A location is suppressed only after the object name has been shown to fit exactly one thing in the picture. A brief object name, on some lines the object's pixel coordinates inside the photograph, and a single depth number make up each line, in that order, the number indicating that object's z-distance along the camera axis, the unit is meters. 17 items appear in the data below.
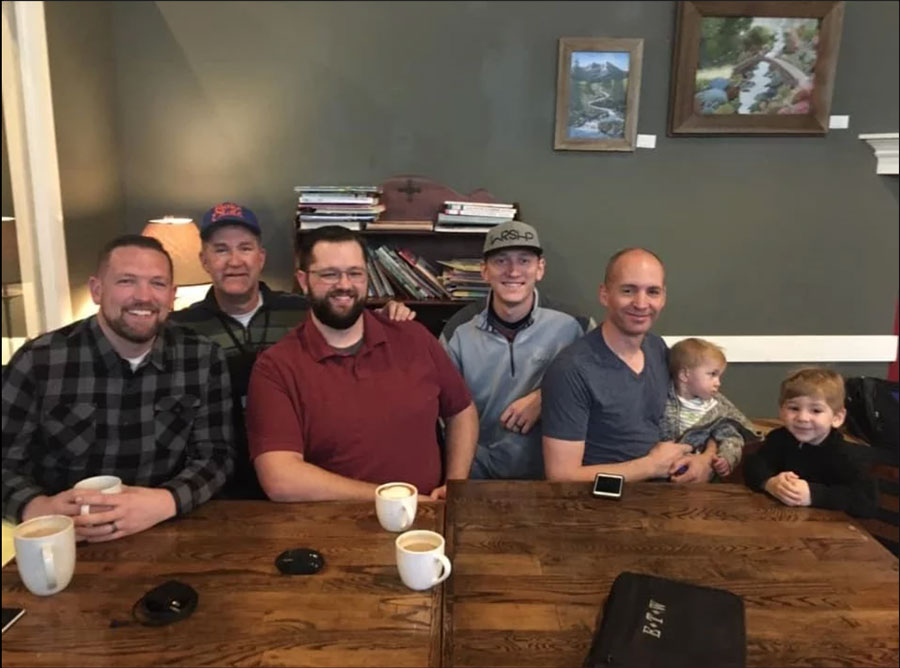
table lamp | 2.76
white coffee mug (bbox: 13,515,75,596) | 1.06
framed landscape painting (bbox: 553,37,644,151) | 3.05
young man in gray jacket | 2.13
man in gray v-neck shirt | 1.74
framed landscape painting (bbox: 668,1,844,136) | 3.03
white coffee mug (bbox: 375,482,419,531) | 1.28
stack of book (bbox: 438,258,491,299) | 2.93
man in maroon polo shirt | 1.60
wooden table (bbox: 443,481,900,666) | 0.99
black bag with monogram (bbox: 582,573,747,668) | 0.92
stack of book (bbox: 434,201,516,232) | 2.97
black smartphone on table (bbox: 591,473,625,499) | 1.45
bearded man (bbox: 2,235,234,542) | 1.45
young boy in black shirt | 1.43
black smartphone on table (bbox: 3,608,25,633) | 1.01
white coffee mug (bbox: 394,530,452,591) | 1.08
